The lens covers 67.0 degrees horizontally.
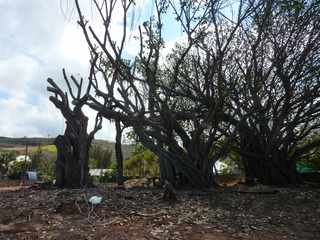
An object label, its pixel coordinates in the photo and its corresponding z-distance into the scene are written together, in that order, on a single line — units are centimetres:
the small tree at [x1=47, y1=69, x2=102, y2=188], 480
